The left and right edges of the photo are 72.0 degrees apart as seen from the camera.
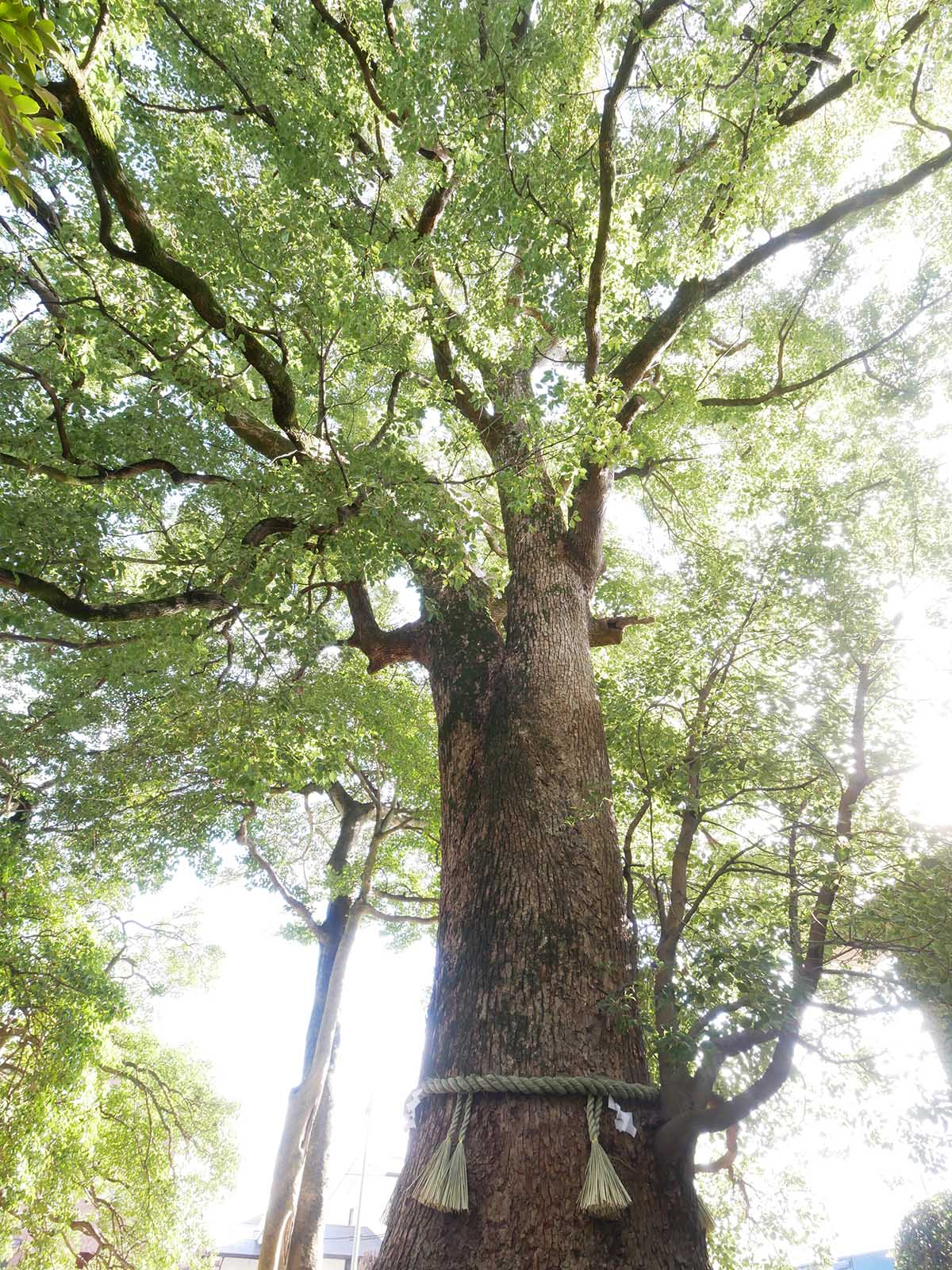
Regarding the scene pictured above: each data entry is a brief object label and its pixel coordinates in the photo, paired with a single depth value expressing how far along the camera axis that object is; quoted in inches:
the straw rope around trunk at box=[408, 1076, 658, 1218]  71.4
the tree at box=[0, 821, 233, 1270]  232.1
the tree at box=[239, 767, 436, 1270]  293.0
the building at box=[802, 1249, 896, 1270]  432.5
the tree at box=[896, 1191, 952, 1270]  219.3
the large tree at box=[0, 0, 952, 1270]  90.1
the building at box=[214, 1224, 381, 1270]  839.9
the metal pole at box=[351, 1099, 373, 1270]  475.4
